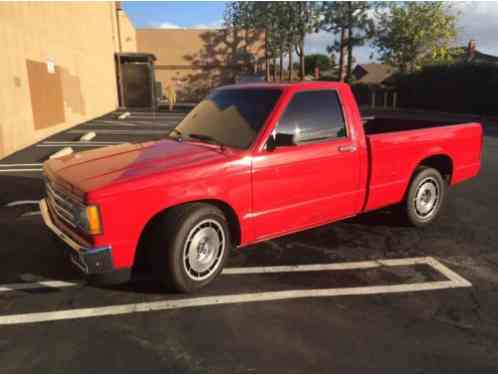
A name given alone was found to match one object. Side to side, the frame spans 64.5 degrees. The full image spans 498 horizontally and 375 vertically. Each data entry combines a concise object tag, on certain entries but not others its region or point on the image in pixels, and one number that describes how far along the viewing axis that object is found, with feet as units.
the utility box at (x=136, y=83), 96.27
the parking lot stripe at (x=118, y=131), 50.48
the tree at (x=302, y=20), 147.48
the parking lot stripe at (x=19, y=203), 20.88
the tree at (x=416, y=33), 124.98
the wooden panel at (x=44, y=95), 40.11
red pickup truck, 10.69
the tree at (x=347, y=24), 119.65
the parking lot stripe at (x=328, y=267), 13.75
